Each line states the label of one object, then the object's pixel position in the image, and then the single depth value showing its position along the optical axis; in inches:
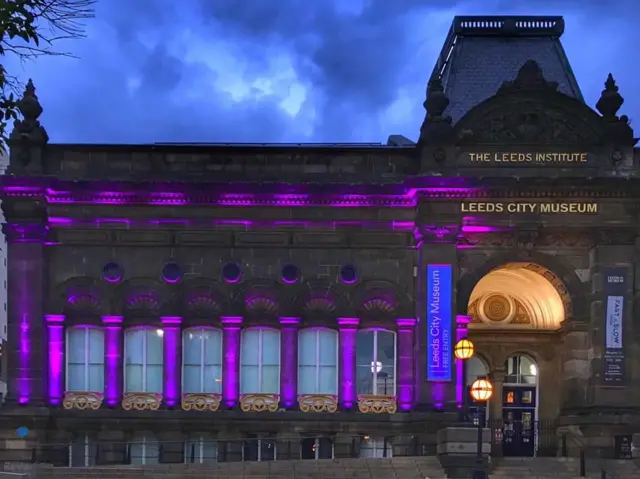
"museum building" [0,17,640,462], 1469.0
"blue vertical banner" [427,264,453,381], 1446.9
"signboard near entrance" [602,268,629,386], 1445.6
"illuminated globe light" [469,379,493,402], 1151.0
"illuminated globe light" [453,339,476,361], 1195.9
